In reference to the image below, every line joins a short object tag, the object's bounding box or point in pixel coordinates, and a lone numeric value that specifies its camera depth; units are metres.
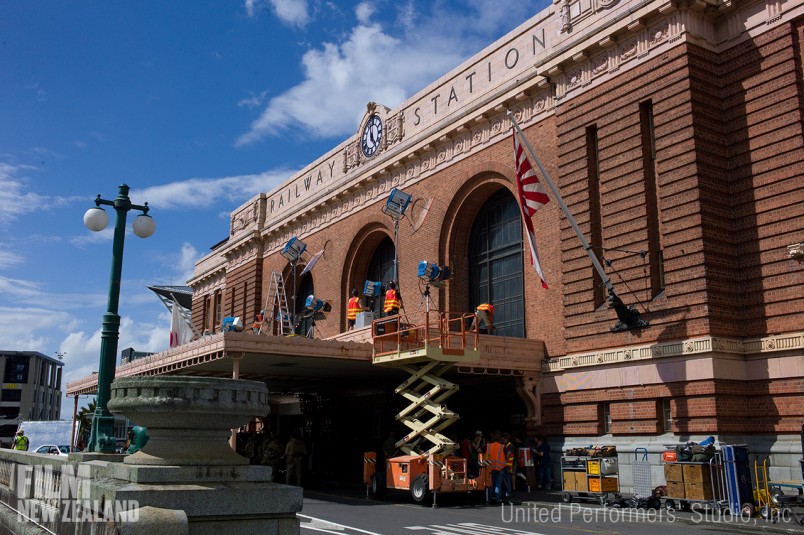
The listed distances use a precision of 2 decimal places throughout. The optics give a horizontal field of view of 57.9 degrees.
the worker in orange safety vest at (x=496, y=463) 18.68
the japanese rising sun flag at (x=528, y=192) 20.67
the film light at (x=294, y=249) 35.57
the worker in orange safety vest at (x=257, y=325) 32.59
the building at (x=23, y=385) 112.69
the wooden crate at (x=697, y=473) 15.52
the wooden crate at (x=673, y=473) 15.98
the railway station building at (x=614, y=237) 18.03
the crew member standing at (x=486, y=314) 23.64
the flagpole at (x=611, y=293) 19.66
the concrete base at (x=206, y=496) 6.08
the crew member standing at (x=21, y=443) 27.75
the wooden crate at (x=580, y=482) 18.11
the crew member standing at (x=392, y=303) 23.86
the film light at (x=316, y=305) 32.97
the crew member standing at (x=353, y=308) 27.16
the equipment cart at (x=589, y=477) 17.69
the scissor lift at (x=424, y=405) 18.77
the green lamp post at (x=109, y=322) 12.37
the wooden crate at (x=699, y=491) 15.45
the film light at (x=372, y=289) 28.76
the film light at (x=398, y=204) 28.83
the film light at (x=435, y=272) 26.77
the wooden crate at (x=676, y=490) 15.88
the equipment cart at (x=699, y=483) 15.41
